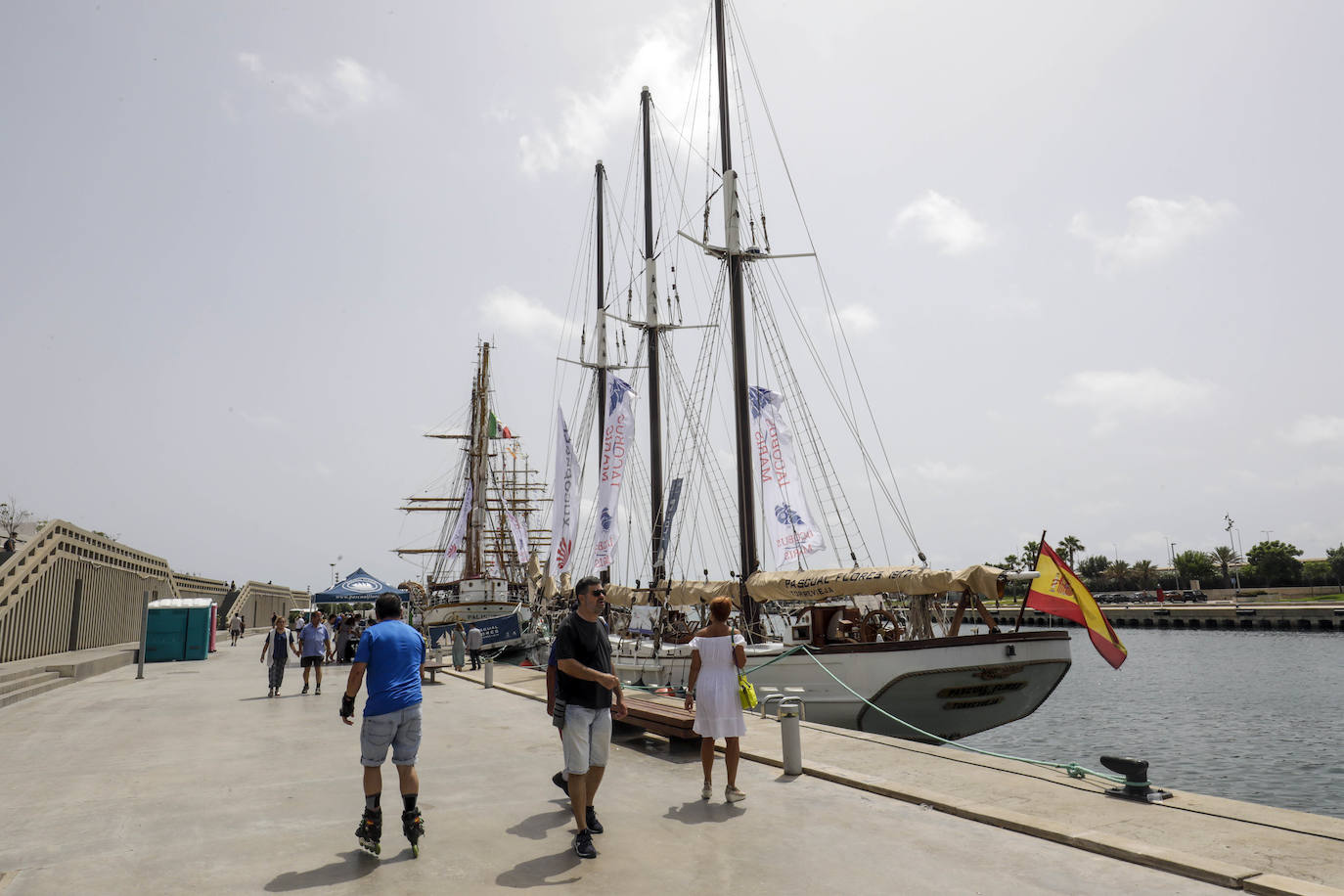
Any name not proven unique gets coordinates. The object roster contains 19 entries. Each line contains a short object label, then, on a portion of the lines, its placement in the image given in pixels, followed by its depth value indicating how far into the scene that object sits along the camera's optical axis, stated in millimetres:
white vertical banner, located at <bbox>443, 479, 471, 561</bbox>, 52906
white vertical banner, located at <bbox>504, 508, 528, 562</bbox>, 45094
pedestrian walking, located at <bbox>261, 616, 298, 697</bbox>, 16938
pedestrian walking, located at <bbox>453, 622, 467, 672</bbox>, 24312
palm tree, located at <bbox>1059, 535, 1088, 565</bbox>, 114688
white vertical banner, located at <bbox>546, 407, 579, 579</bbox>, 28375
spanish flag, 11359
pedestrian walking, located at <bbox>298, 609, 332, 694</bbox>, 18203
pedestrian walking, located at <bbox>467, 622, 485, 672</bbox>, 25500
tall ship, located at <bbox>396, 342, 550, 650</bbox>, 36969
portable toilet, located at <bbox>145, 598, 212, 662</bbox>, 28844
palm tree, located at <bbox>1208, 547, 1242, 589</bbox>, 109812
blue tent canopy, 31703
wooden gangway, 9374
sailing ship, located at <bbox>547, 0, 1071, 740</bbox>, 15141
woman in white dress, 7336
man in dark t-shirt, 5965
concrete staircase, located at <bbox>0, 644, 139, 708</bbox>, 16234
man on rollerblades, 5875
